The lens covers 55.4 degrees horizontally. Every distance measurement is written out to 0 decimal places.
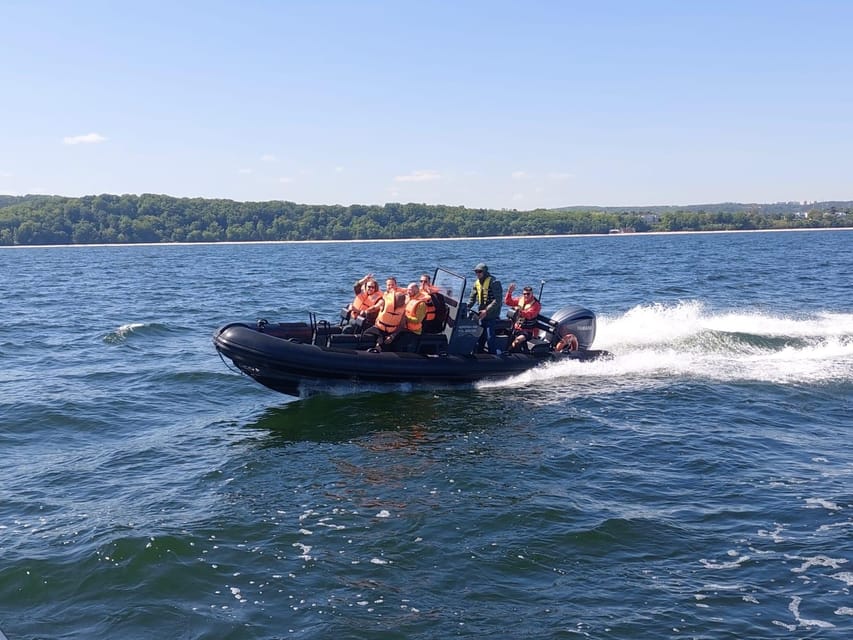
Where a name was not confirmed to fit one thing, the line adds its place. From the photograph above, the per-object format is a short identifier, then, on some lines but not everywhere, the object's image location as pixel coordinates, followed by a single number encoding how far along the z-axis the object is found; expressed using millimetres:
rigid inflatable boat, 11680
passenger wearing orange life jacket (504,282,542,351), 13859
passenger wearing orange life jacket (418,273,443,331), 12797
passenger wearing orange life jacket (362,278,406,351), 12391
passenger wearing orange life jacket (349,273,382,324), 12812
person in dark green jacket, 12852
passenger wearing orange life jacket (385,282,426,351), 12383
